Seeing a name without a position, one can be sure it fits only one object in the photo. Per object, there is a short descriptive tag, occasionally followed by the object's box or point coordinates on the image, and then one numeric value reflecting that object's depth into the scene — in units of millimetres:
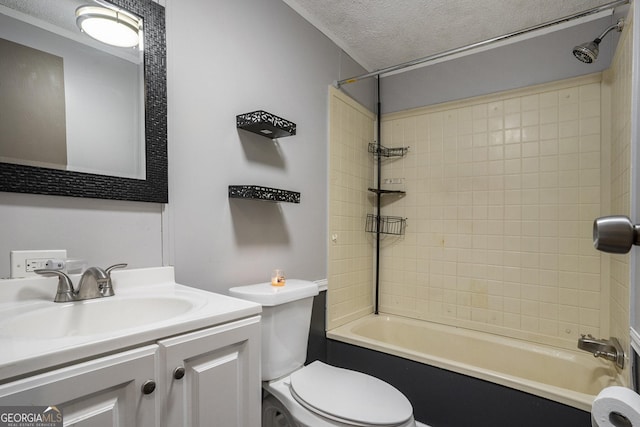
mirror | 1017
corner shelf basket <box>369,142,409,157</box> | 2679
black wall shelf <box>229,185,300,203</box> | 1516
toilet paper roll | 676
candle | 1606
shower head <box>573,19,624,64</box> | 1575
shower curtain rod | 1459
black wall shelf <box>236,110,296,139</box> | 1531
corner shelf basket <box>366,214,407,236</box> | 2664
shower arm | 1561
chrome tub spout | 1600
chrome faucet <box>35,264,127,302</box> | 997
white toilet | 1279
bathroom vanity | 634
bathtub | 1599
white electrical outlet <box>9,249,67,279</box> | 952
